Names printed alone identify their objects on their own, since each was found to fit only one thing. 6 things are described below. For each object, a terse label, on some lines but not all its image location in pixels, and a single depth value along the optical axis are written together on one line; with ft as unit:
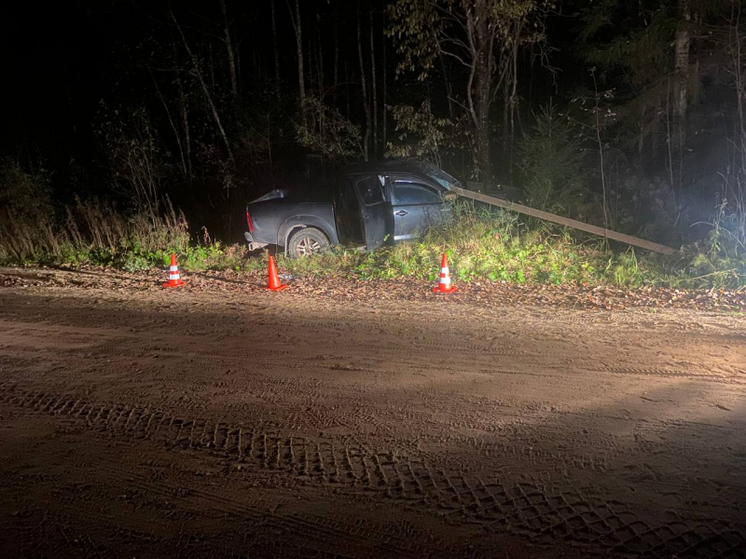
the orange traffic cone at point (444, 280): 30.91
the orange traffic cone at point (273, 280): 32.99
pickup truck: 37.50
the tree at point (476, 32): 46.52
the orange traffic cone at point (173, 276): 35.22
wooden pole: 35.37
